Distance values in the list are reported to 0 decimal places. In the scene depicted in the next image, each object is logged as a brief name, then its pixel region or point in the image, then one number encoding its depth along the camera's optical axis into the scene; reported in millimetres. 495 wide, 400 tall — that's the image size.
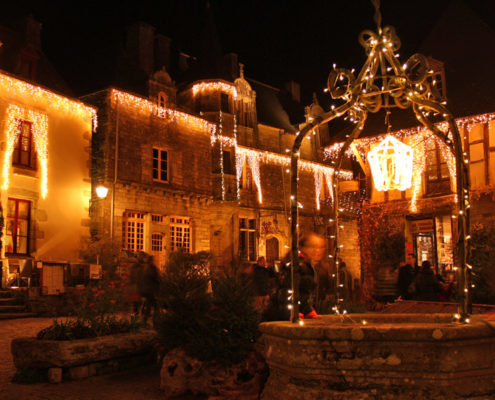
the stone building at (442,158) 14680
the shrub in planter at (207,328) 4852
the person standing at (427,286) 8992
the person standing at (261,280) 9812
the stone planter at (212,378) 4711
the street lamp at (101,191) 14453
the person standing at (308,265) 5566
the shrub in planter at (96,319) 5812
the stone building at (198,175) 17234
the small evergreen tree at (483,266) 9078
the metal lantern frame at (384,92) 4633
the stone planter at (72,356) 5348
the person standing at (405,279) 10070
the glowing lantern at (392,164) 6797
